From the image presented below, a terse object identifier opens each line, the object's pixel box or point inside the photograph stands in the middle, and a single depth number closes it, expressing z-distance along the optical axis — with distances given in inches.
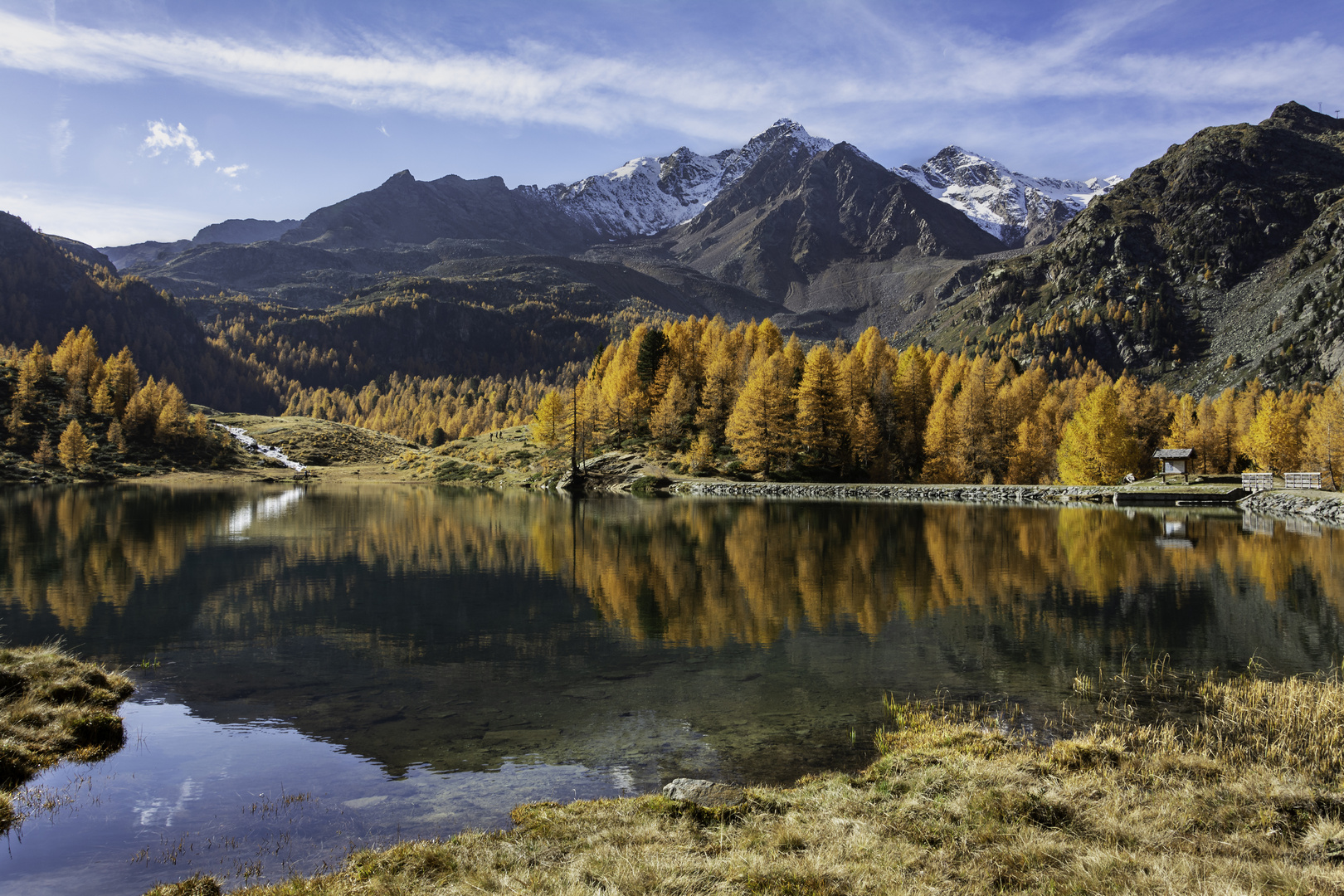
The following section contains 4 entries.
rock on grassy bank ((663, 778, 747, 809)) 431.2
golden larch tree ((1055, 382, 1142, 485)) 3503.9
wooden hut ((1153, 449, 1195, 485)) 3405.5
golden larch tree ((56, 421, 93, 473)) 4744.1
